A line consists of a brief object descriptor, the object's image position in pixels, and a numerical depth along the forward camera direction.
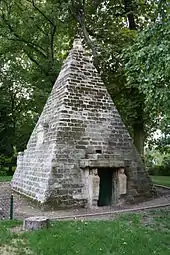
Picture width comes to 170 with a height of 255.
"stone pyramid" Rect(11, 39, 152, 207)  10.62
